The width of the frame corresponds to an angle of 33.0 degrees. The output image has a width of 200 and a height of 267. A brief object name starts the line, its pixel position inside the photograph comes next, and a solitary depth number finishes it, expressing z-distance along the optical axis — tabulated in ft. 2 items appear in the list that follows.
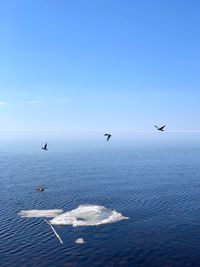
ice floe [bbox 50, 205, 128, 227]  206.59
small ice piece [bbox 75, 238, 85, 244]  176.35
